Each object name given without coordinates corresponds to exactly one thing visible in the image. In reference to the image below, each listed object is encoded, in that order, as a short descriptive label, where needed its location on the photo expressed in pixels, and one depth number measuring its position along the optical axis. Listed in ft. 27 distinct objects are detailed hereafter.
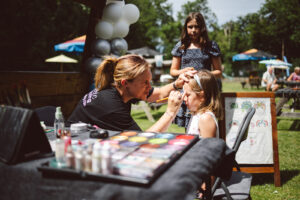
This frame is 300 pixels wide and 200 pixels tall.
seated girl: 7.23
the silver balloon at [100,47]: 15.87
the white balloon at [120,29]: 17.42
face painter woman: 6.42
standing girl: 9.86
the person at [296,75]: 37.43
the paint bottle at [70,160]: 3.15
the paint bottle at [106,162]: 2.98
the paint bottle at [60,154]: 3.27
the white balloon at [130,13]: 17.78
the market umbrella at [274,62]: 44.94
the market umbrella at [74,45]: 35.06
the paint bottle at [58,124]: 5.53
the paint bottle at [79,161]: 3.08
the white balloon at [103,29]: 16.06
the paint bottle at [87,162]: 3.07
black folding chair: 5.65
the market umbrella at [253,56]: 65.72
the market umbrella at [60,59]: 41.38
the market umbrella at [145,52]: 60.85
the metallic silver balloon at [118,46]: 17.40
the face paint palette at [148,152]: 2.97
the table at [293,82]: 26.46
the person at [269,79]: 37.81
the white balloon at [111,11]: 16.29
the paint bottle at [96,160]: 3.00
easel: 10.03
